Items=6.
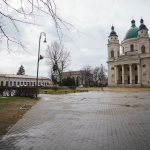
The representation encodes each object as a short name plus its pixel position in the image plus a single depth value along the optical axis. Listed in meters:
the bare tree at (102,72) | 84.38
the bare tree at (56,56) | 43.06
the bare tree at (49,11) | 2.89
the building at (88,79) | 86.04
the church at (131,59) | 54.50
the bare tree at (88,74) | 84.31
